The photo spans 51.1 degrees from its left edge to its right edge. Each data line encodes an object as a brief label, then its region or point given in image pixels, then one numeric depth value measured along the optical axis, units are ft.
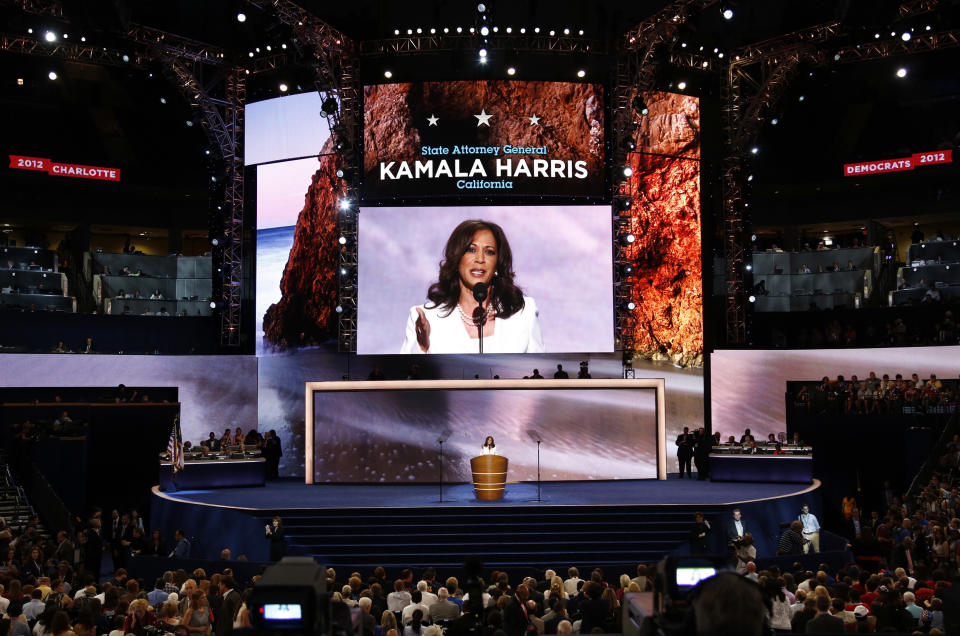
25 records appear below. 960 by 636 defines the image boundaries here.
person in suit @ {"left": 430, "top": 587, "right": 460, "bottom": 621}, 34.91
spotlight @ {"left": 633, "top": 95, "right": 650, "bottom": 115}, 85.97
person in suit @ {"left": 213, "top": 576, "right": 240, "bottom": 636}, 34.65
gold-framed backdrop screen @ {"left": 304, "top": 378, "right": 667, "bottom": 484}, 76.43
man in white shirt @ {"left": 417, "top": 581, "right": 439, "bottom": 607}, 37.35
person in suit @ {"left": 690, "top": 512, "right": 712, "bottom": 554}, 56.18
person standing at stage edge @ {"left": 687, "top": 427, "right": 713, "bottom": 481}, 81.56
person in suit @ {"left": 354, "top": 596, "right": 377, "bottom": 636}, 26.94
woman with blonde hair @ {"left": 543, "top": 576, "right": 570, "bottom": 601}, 36.70
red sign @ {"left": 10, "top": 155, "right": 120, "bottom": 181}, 100.94
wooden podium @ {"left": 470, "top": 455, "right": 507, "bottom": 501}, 64.85
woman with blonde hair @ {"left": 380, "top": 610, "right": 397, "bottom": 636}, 33.32
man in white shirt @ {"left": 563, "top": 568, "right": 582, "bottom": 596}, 42.80
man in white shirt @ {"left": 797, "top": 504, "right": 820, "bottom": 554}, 59.16
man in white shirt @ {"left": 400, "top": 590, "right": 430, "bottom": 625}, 35.31
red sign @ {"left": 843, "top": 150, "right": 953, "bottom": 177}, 102.47
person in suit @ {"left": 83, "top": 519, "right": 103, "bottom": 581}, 58.23
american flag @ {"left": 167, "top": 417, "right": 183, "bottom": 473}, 70.49
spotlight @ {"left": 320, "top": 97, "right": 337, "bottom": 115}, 84.74
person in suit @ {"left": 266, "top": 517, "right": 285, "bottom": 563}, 56.08
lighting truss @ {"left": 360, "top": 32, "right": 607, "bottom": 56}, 88.48
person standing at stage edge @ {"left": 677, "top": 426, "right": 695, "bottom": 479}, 82.69
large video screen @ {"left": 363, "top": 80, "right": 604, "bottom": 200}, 89.86
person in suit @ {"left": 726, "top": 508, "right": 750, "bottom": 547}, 58.32
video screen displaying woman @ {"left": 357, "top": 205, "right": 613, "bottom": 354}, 88.63
